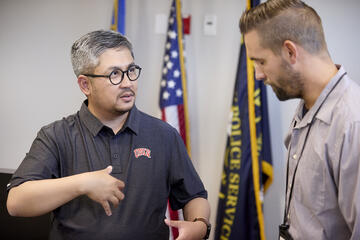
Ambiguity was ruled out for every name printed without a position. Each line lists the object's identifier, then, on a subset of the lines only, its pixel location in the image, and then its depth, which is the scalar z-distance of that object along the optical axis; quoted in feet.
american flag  9.32
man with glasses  4.78
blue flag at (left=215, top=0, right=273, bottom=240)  8.63
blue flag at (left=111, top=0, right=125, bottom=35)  9.44
